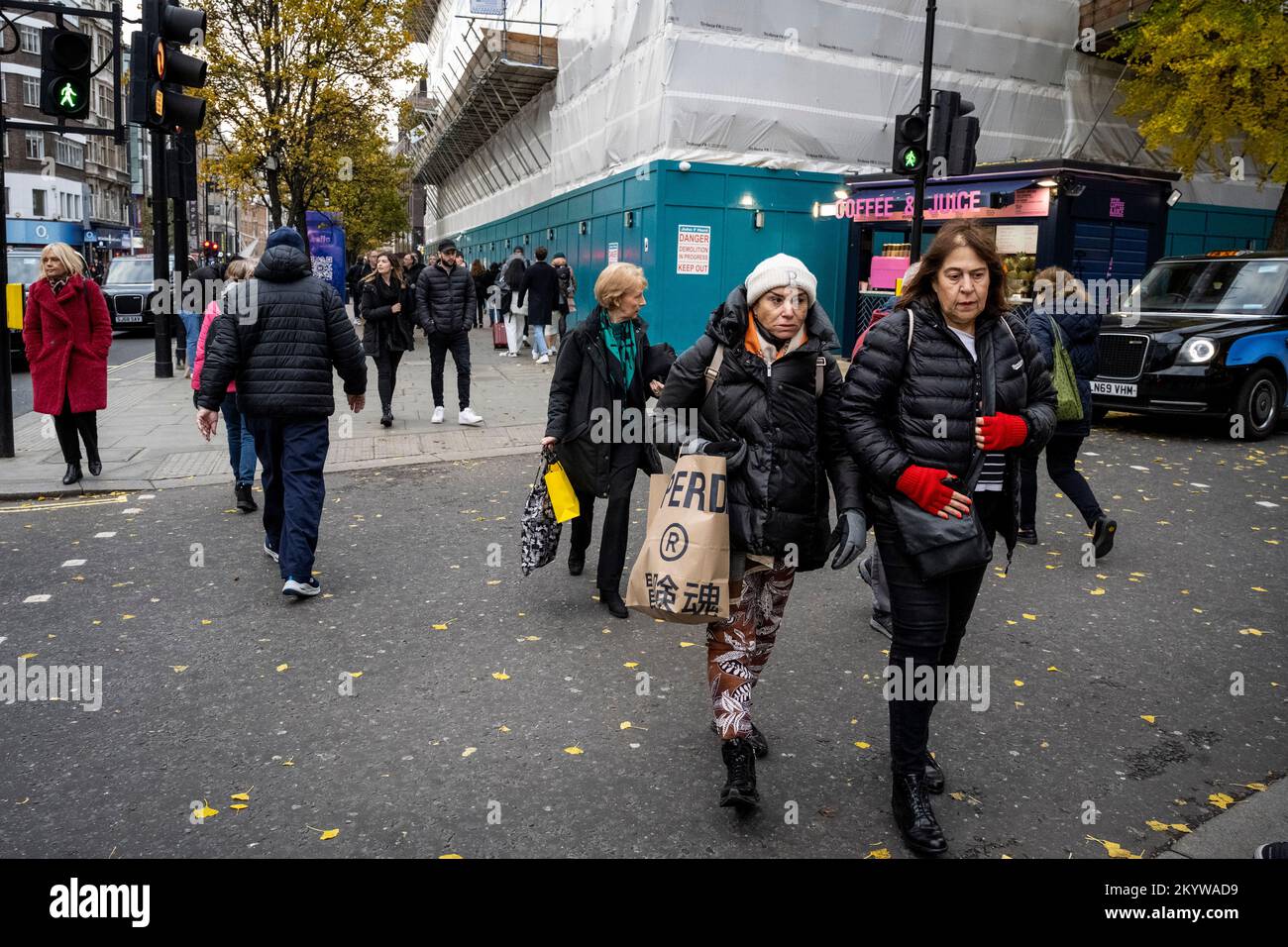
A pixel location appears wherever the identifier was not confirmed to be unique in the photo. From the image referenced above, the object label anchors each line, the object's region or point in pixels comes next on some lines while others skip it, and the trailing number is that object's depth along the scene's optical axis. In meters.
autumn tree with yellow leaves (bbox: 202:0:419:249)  24.25
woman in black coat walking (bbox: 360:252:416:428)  11.47
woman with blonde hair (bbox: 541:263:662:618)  5.71
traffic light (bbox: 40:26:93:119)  9.25
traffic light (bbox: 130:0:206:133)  9.84
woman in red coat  8.42
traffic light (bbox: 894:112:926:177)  11.75
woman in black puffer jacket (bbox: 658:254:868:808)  3.52
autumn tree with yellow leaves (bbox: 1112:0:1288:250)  16.55
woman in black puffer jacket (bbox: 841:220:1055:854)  3.35
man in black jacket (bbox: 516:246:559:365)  18.48
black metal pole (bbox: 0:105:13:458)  9.47
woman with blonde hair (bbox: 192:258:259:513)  7.82
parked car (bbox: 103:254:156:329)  26.12
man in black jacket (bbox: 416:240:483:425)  11.26
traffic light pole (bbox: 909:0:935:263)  12.05
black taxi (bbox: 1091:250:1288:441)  11.48
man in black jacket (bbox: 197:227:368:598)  5.78
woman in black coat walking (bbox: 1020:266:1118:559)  6.91
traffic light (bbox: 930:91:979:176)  11.77
